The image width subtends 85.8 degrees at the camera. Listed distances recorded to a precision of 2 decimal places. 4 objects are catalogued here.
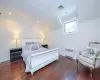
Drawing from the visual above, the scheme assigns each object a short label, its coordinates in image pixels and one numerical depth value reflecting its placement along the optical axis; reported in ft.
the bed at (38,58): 6.04
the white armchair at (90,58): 5.51
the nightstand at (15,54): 9.25
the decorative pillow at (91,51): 6.15
